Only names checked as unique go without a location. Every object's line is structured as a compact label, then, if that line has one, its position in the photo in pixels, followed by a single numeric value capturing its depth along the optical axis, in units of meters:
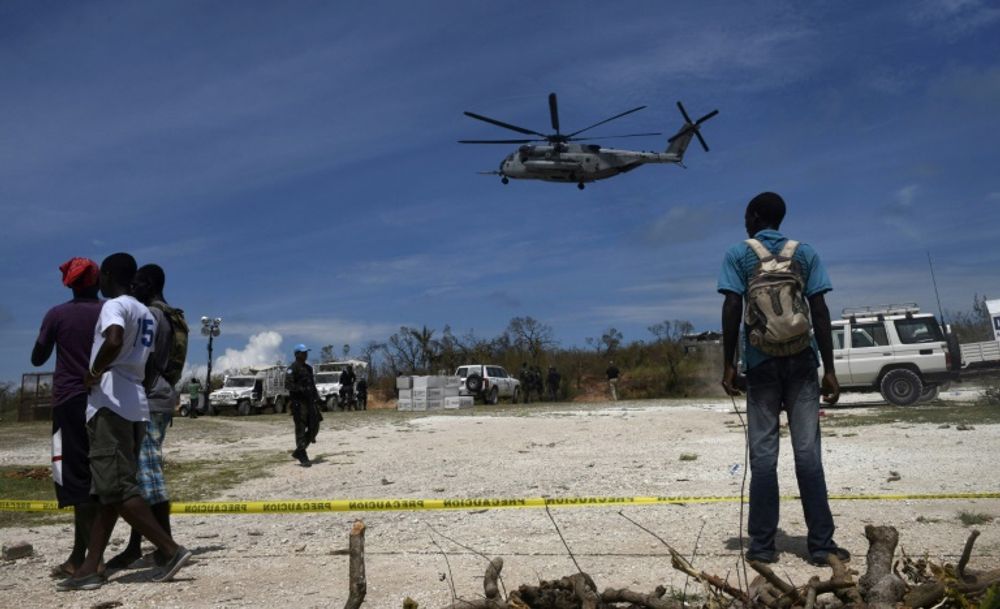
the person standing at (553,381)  38.97
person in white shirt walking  4.39
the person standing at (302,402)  11.20
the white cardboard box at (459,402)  32.00
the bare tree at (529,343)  51.22
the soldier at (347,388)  34.16
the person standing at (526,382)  38.53
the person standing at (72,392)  4.52
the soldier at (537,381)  40.12
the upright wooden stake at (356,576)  2.43
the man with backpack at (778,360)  4.22
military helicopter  30.81
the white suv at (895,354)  17.91
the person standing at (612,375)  34.78
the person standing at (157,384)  4.86
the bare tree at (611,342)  50.53
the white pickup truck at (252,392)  35.22
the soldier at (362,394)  36.59
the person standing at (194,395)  32.06
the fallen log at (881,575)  2.41
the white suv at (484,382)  35.66
